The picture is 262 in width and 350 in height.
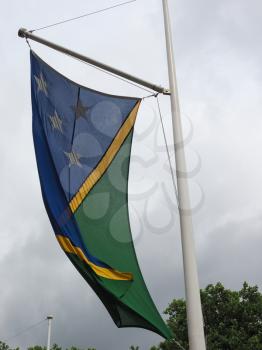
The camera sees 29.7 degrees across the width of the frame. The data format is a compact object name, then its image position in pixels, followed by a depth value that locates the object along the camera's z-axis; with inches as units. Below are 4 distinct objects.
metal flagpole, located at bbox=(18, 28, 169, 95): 344.8
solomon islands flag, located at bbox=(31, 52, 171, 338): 269.3
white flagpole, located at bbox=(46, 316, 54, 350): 1431.3
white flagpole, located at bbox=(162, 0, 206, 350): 247.1
